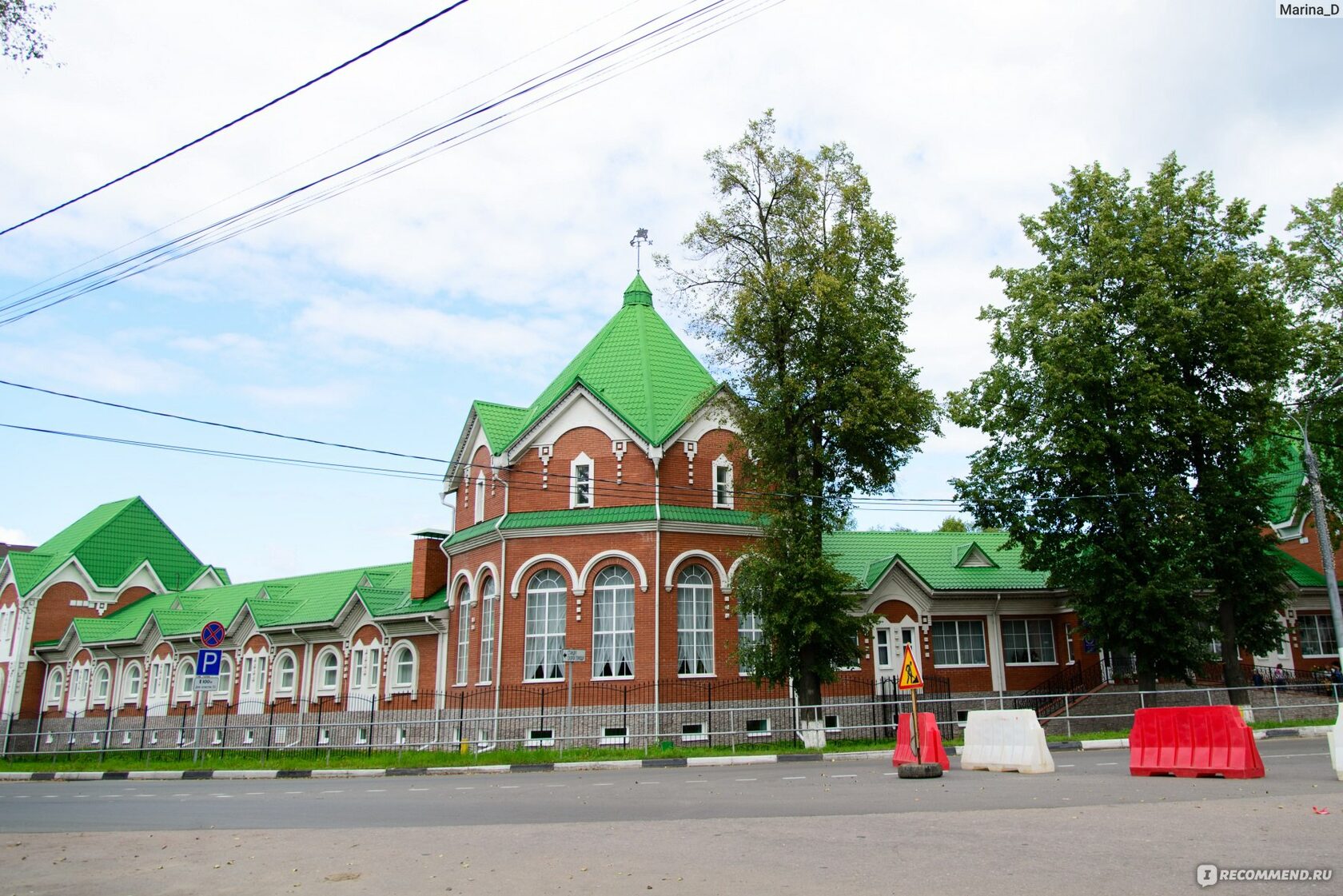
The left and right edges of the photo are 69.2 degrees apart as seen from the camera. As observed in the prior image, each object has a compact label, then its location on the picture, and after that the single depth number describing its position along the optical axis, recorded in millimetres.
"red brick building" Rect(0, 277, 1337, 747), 27125
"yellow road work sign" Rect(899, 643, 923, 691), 15555
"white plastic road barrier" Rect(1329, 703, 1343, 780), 12638
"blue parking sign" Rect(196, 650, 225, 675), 22062
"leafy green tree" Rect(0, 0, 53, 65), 10070
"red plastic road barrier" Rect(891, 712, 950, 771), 15469
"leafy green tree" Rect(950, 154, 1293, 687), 26406
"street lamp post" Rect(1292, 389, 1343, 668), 22578
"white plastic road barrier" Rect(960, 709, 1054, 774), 15344
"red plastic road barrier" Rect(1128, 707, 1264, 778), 13516
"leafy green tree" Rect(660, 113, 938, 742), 24453
